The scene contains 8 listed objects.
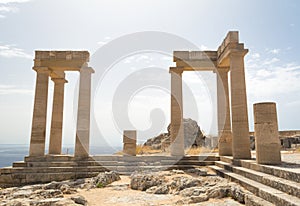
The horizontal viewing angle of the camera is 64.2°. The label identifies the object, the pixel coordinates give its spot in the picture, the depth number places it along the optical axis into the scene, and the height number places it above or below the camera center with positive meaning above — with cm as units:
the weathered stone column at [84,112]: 1656 +192
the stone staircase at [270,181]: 611 -134
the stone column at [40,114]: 1672 +176
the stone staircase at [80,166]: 1390 -166
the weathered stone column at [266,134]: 984 +27
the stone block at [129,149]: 1705 -68
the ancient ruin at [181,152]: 819 -71
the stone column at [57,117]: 1911 +176
